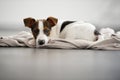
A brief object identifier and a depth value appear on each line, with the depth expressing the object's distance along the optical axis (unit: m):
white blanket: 2.47
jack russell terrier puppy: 2.76
